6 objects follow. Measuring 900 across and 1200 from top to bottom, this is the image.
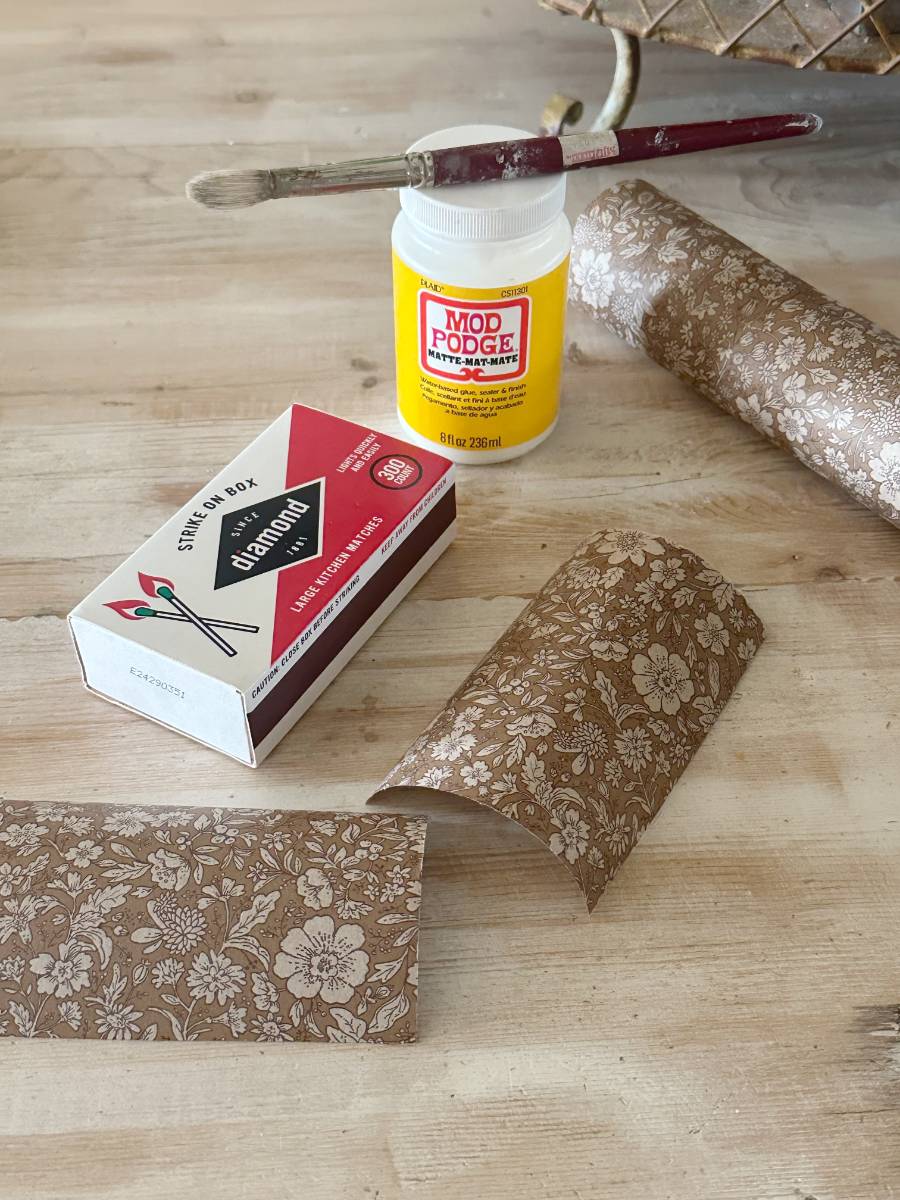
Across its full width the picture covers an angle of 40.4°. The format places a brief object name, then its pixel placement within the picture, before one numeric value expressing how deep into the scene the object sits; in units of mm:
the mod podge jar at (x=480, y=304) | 688
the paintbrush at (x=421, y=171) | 675
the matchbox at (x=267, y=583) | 615
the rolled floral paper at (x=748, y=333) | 735
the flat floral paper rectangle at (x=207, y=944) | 537
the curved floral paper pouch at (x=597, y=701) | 585
